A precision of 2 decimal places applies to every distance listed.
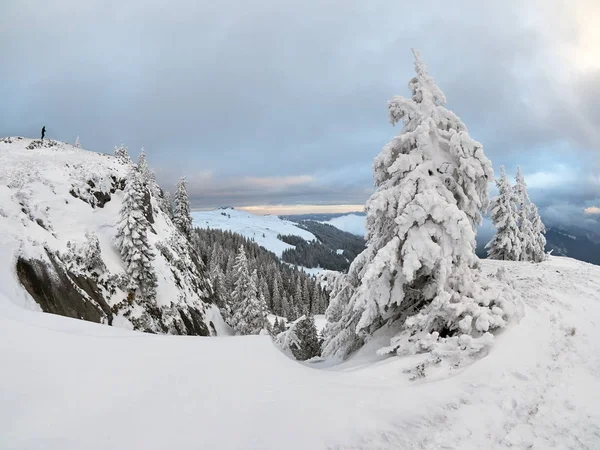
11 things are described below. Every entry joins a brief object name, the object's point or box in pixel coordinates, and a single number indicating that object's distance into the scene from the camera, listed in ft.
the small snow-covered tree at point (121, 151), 167.95
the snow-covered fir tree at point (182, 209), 161.17
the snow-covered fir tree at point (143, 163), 179.73
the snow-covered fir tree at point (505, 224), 91.04
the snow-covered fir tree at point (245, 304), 115.28
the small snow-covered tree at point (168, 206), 190.94
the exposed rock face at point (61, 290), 48.70
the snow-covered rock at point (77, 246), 51.93
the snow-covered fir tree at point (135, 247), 83.66
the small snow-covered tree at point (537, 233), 96.21
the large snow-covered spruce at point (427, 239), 26.35
